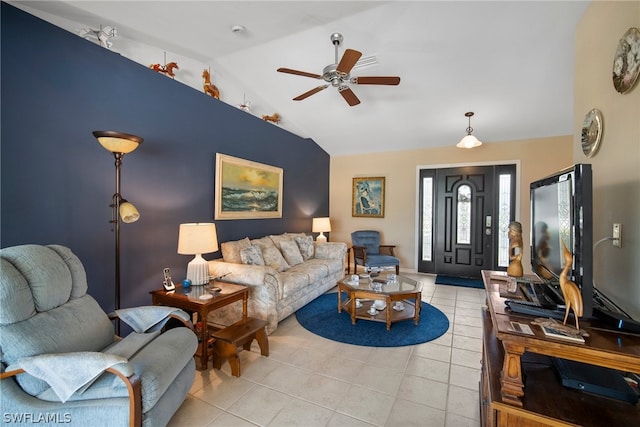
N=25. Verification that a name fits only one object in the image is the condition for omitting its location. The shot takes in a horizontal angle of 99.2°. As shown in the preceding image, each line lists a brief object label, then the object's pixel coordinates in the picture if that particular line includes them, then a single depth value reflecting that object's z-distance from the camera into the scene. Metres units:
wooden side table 2.33
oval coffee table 3.04
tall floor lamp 2.05
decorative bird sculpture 1.07
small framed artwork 5.89
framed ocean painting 3.59
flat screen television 1.11
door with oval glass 4.98
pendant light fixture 3.95
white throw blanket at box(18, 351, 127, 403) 1.29
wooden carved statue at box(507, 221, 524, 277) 1.83
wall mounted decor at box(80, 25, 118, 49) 2.26
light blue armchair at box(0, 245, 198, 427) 1.30
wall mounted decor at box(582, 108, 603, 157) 1.74
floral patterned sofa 2.93
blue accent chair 5.11
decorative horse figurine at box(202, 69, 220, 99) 3.31
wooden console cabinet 0.98
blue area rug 2.80
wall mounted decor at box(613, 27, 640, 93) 1.36
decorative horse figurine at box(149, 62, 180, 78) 2.78
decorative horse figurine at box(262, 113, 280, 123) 4.35
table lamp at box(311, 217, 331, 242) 5.44
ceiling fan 2.31
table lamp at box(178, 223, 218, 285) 2.61
